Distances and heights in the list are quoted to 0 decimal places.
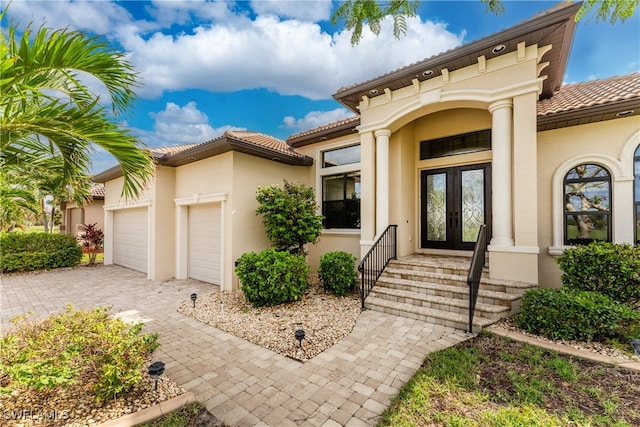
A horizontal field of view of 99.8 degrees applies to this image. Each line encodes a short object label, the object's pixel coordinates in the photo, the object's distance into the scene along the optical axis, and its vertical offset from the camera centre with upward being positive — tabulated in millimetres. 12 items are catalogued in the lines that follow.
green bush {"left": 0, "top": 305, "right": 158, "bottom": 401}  2395 -1382
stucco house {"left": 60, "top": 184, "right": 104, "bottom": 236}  17391 +208
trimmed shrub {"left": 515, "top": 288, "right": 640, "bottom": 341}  3883 -1492
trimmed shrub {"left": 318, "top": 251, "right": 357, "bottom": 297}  6449 -1351
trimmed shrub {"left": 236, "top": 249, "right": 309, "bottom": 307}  5758 -1336
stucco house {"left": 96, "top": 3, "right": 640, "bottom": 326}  5285 +1257
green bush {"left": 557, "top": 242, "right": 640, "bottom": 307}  4266 -889
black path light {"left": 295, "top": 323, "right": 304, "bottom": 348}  3976 -1752
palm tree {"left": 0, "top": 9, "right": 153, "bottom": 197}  2449 +1187
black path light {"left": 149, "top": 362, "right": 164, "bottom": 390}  2793 -1600
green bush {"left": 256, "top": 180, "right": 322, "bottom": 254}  7199 +23
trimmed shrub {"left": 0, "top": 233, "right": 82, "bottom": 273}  10258 -1389
